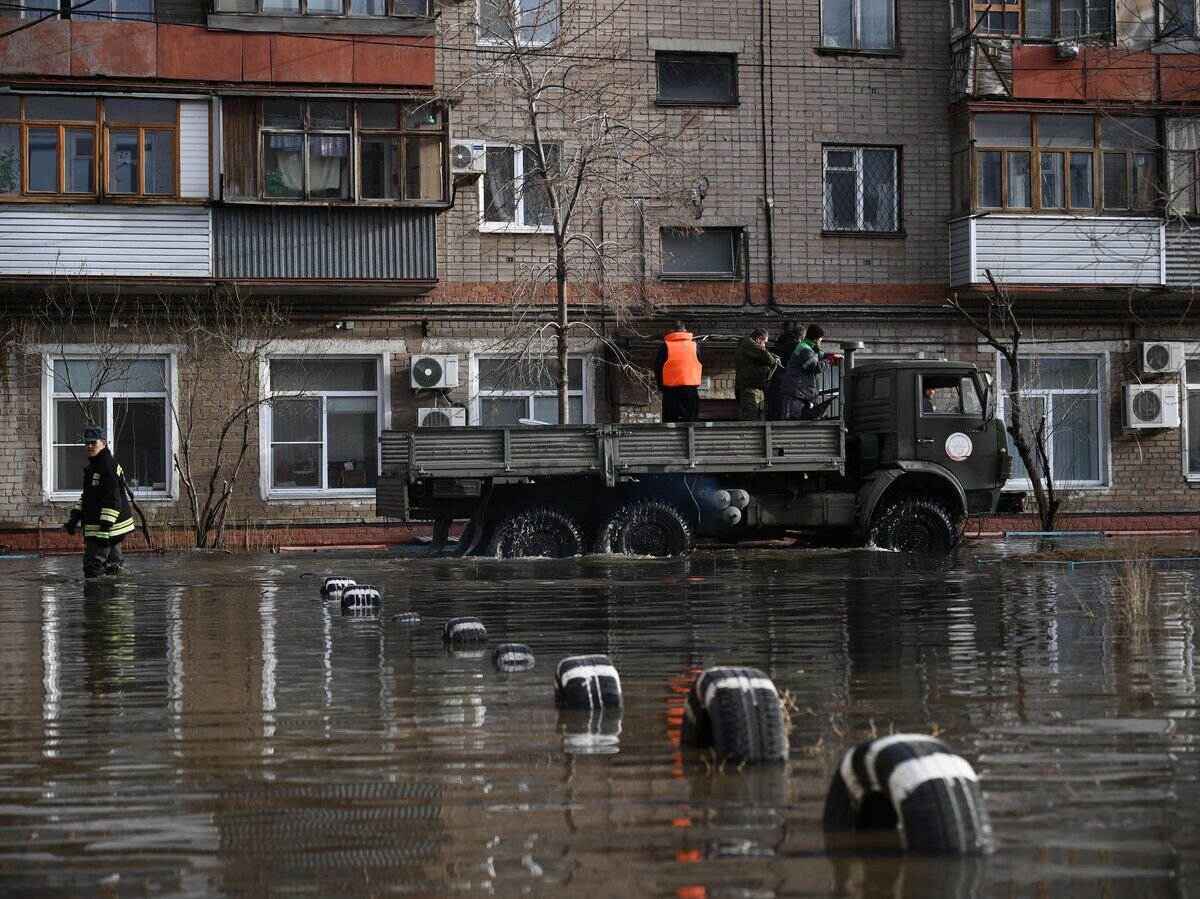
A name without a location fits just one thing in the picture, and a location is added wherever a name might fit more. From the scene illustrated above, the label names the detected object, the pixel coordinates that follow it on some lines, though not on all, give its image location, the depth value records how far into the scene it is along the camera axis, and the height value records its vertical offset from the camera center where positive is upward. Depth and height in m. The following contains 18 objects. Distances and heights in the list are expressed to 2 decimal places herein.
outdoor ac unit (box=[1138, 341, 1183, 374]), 30.08 +1.72
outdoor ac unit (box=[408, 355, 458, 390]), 27.81 +1.58
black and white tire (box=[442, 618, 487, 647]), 10.55 -0.96
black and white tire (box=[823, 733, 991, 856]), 4.47 -0.84
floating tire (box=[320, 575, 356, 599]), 15.02 -0.95
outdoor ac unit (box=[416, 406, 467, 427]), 27.92 +0.90
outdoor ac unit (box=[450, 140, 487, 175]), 27.59 +4.86
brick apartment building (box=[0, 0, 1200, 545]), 26.28 +4.11
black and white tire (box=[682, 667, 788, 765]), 5.95 -0.84
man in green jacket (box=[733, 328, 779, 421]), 21.72 +1.12
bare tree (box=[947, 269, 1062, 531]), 27.55 +1.08
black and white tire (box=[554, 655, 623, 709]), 7.43 -0.90
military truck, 20.23 -0.10
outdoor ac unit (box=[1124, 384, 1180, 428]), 30.11 +0.90
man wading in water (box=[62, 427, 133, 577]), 17.89 -0.33
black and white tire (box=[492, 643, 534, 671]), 9.18 -0.97
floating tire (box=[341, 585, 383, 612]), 13.27 -0.94
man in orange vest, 21.41 +1.14
